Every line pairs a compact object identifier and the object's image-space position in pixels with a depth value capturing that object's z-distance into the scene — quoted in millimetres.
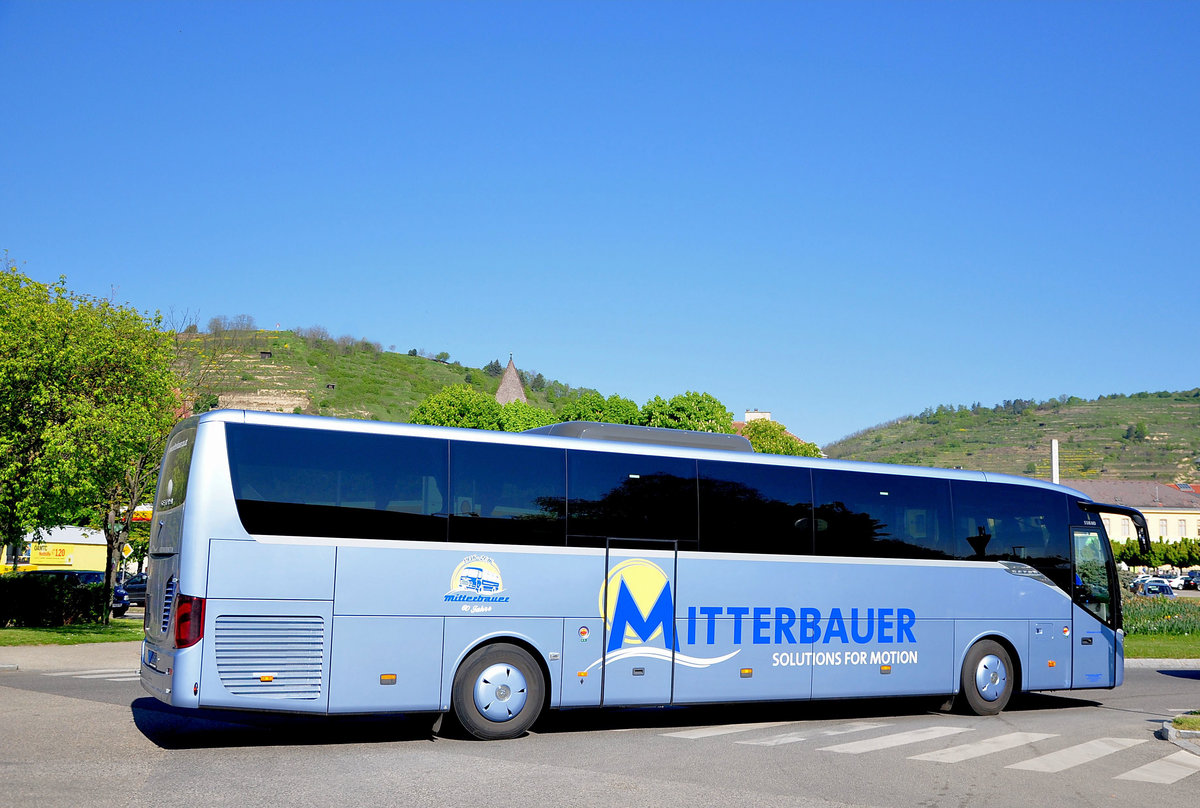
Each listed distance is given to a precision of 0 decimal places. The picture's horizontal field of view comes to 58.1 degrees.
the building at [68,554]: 58531
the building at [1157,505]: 115812
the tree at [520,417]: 80062
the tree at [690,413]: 73625
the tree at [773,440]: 85125
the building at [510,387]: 122875
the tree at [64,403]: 26516
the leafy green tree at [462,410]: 79375
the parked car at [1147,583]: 65031
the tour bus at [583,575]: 10414
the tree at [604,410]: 78250
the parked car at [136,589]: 46594
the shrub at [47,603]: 27859
